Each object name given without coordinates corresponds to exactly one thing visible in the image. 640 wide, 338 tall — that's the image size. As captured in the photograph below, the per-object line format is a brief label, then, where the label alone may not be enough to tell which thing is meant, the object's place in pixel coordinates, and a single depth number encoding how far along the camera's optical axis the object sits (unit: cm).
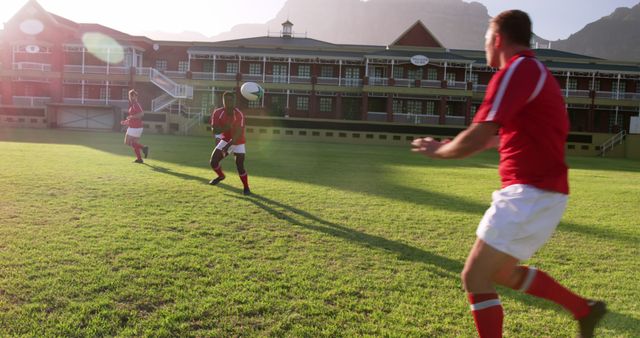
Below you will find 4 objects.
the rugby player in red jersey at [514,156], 247
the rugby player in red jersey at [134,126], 1309
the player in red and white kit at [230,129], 902
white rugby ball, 985
